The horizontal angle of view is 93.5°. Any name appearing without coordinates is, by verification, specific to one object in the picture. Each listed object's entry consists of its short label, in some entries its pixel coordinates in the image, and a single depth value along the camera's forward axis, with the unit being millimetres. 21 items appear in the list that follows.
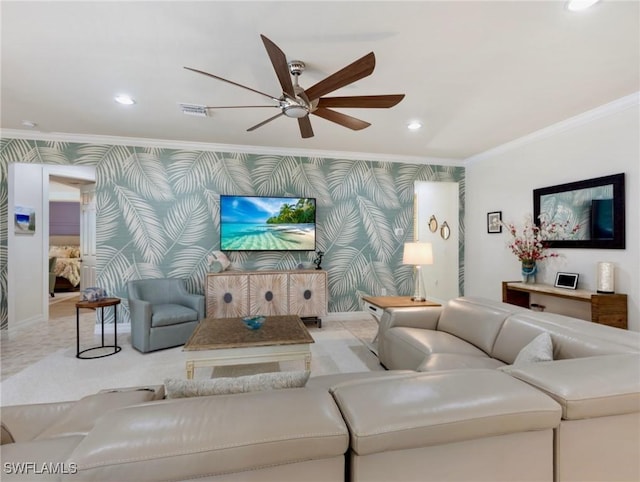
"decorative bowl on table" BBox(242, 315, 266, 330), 2779
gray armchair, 3385
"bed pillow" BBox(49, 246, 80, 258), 7266
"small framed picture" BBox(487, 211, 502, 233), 4593
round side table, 3260
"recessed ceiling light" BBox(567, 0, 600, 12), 1795
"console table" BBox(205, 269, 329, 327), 4137
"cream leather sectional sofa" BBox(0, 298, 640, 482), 750
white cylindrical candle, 3021
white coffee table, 2379
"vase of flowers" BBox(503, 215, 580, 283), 3689
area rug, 2550
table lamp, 3254
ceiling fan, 1870
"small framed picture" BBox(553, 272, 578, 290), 3412
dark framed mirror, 3070
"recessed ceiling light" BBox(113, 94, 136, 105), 2947
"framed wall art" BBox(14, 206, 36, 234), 4219
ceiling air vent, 3148
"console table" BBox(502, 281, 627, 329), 2900
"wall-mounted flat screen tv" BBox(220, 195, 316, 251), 4551
